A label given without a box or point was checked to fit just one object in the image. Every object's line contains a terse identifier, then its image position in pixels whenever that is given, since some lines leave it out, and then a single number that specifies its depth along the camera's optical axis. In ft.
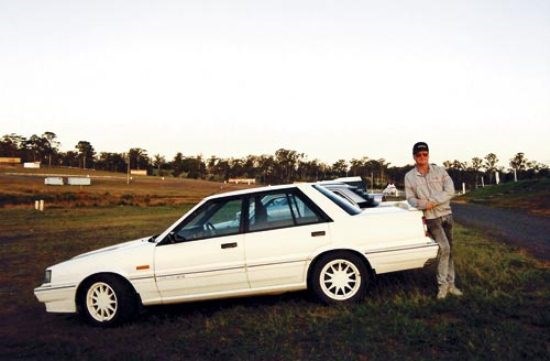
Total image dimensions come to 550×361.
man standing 21.35
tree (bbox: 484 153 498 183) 348.59
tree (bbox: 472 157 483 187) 356.79
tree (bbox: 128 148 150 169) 532.73
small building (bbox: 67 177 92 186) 318.86
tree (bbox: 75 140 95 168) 516.32
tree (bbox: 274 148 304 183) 469.98
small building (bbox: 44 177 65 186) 295.89
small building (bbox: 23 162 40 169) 417.98
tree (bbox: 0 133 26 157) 488.76
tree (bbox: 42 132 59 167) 512.22
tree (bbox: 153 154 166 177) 540.93
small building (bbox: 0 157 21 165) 441.68
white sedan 20.97
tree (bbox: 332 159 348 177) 481.46
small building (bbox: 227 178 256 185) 479.82
